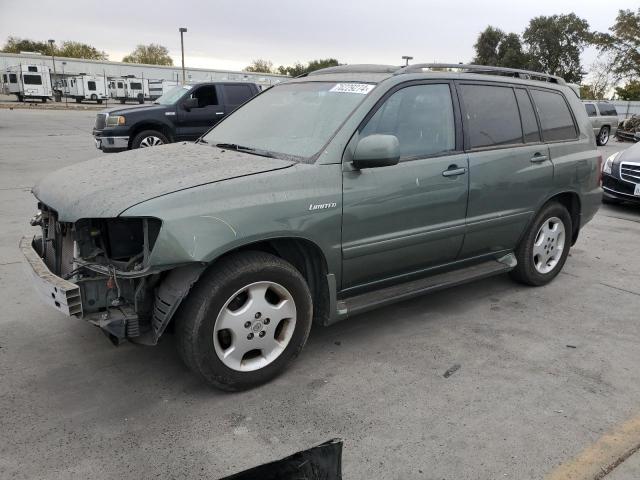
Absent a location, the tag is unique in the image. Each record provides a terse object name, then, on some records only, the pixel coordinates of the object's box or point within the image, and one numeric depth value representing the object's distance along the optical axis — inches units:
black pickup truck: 460.4
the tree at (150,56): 3444.9
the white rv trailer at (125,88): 1840.6
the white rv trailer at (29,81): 1606.8
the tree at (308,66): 2670.3
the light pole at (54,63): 1863.9
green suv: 112.8
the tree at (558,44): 2174.0
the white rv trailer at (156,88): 1890.0
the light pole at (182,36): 1603.1
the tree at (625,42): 1873.8
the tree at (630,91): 1809.8
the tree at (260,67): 3570.4
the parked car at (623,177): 335.3
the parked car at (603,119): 825.5
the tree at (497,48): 2251.5
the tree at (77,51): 3161.9
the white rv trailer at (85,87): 1809.8
